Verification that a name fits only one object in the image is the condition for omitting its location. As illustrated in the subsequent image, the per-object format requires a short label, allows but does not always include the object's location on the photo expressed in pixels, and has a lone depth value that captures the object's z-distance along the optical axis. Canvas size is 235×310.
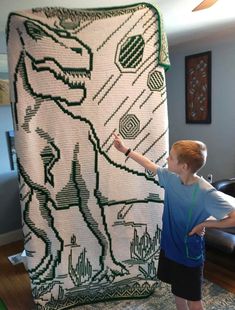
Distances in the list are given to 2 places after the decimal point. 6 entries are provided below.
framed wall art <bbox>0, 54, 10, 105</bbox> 2.82
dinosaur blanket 1.62
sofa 2.23
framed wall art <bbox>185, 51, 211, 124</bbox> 3.60
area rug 2.00
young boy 1.36
